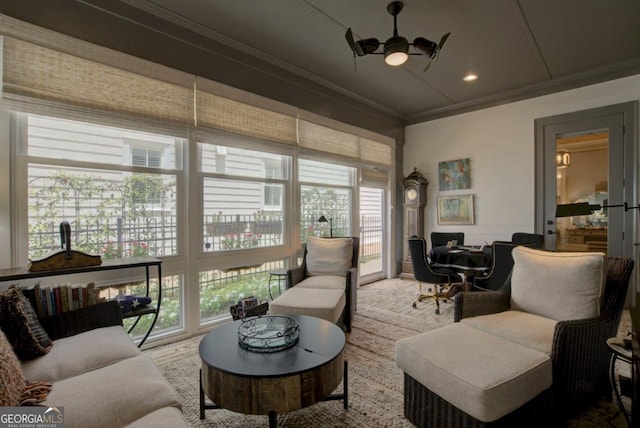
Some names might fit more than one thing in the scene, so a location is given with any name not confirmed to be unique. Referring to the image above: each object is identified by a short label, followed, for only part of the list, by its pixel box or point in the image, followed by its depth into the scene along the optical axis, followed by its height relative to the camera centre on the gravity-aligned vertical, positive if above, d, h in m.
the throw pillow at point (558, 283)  1.89 -0.47
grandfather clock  5.52 +0.13
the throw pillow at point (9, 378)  1.10 -0.63
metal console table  1.92 -0.38
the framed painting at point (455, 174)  5.16 +0.67
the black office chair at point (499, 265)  3.26 -0.57
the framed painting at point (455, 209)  5.15 +0.07
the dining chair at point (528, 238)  4.12 -0.36
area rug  1.80 -1.23
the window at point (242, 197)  3.27 +0.20
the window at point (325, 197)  4.28 +0.26
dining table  3.68 -0.59
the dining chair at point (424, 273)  3.83 -0.77
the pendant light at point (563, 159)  4.49 +0.80
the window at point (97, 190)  2.34 +0.21
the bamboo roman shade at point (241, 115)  3.12 +1.13
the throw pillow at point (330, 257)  3.61 -0.52
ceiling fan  2.66 +1.52
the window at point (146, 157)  2.77 +0.54
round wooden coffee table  1.45 -0.80
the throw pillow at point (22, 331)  1.58 -0.62
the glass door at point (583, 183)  4.19 +0.43
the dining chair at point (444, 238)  4.88 -0.40
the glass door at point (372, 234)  5.26 -0.37
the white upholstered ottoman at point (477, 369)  1.37 -0.78
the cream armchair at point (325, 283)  2.66 -0.76
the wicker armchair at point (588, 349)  1.64 -0.77
